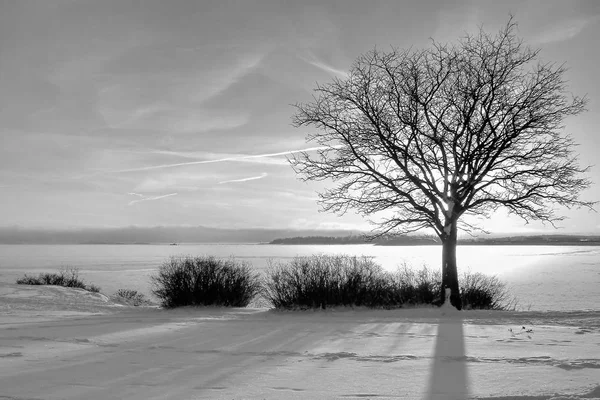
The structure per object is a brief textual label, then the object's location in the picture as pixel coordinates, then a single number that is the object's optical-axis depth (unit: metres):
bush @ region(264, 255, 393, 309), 15.31
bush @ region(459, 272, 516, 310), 16.69
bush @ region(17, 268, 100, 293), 24.97
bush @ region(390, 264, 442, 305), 15.60
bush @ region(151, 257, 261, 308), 16.70
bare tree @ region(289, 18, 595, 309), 14.46
